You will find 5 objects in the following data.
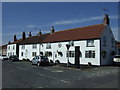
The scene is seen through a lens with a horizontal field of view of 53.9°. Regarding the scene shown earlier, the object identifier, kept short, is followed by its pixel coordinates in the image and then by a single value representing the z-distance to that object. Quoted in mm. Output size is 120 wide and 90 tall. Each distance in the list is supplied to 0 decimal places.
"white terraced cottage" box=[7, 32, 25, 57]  42841
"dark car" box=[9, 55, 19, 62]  32615
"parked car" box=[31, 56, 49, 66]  19482
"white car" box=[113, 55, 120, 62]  19612
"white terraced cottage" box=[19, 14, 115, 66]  20897
